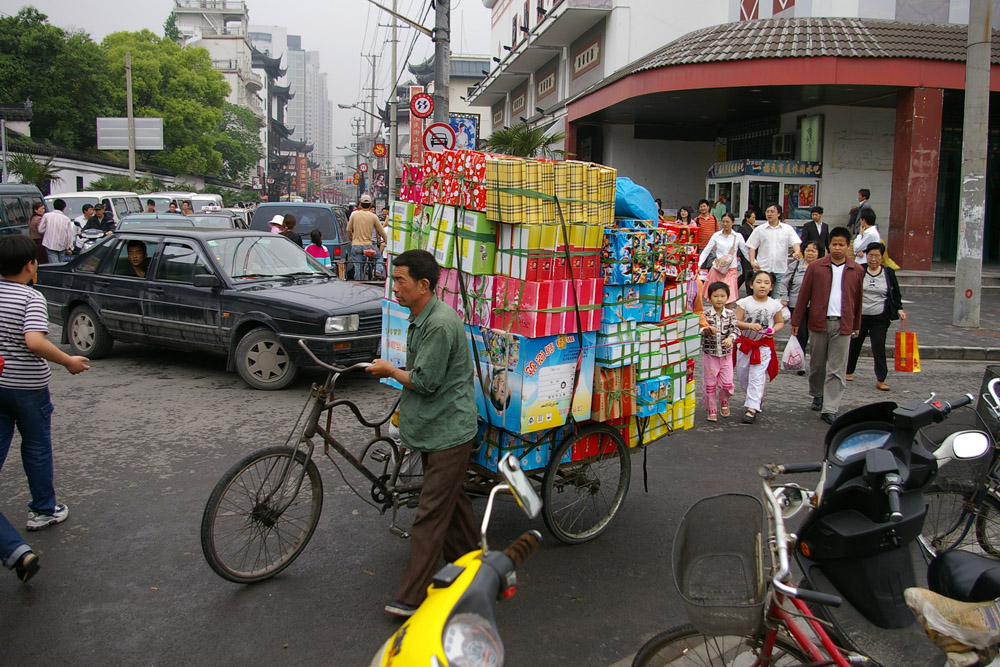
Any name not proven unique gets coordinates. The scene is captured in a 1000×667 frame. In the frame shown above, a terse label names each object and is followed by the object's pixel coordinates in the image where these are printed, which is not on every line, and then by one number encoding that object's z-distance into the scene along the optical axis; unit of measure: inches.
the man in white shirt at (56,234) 579.8
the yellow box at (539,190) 155.3
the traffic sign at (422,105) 624.1
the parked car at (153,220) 573.3
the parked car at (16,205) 675.4
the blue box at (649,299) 177.6
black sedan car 313.4
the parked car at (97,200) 778.2
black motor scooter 100.9
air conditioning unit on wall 857.5
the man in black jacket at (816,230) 514.9
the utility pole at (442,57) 544.7
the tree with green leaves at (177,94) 1849.2
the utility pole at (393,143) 1095.0
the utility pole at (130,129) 1380.4
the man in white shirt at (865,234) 446.9
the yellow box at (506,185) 153.6
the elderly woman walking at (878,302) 327.6
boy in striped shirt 164.7
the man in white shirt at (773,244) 454.6
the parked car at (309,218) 593.0
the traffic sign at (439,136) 512.7
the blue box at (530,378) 158.6
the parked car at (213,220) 639.8
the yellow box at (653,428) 188.9
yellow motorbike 72.0
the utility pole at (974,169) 452.8
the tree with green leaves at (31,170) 994.7
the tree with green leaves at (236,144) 2359.5
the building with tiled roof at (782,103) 674.2
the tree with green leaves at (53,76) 1369.3
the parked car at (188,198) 866.1
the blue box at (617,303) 171.5
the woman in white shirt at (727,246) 405.7
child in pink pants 276.2
